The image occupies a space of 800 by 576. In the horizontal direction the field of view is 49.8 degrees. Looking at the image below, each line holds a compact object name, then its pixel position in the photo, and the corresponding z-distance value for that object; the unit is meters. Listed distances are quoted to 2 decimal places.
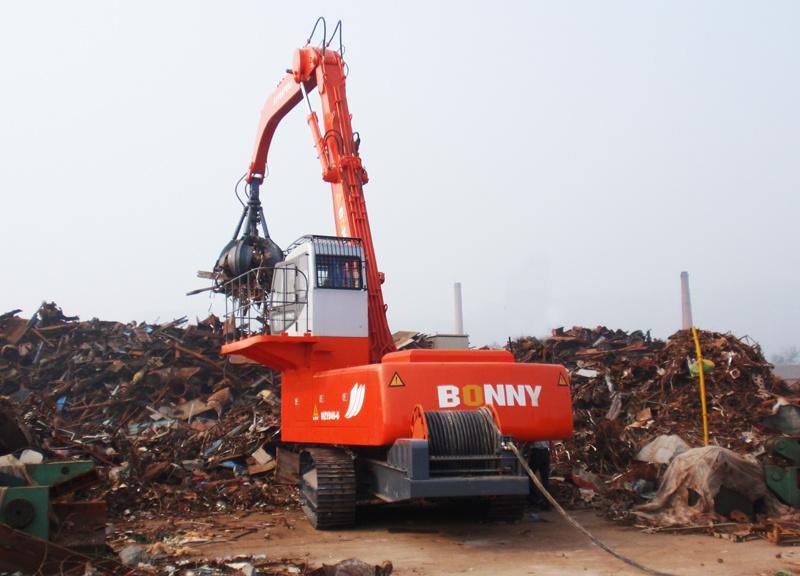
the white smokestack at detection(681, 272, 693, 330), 35.00
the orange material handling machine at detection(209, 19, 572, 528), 8.55
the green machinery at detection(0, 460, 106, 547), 6.11
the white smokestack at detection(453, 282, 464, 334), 38.58
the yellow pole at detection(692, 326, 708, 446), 11.30
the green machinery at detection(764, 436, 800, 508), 9.81
